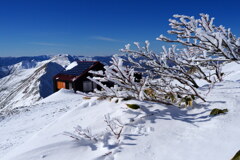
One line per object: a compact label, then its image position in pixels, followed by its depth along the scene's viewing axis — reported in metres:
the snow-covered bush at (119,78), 2.77
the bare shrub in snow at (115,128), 2.61
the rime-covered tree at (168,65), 2.71
